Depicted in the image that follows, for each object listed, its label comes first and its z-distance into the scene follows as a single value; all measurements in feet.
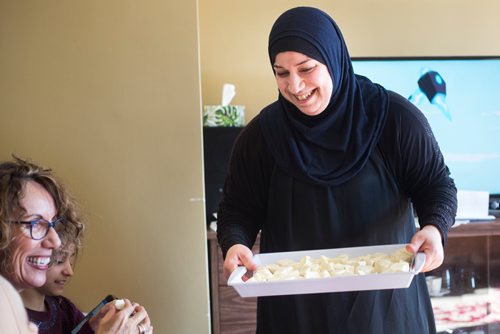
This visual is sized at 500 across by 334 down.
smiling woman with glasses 4.88
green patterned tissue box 9.57
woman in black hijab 5.32
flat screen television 10.47
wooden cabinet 9.00
